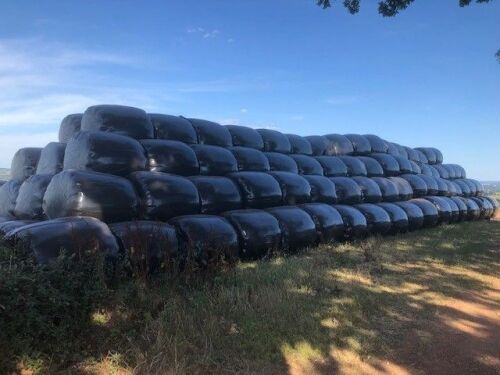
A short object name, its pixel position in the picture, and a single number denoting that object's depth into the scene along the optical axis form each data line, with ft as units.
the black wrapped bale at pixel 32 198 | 23.29
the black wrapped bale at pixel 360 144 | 43.96
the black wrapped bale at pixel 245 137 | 32.50
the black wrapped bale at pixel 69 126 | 27.91
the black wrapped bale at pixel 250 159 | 30.12
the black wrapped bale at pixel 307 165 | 34.99
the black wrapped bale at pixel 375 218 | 34.01
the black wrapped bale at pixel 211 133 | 29.70
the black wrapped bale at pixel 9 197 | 26.66
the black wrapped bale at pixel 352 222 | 31.22
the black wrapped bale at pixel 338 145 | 41.65
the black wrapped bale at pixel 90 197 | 18.86
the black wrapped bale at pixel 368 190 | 37.09
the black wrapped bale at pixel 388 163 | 44.01
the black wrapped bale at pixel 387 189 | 39.45
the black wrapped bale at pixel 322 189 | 31.93
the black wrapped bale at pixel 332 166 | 37.27
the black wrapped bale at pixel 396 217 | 36.75
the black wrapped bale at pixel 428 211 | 42.22
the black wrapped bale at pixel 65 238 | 14.35
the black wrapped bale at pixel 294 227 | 25.76
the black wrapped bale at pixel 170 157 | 24.63
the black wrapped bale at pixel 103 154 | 21.67
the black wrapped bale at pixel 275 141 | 34.96
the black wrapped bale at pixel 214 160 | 27.43
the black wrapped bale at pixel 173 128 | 27.32
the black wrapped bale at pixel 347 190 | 34.50
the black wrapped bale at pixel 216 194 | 24.52
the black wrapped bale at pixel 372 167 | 41.57
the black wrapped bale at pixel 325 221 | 28.63
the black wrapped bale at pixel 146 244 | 17.02
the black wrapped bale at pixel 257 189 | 27.09
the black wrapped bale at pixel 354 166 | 39.40
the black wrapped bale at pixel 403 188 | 41.83
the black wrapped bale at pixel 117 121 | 24.97
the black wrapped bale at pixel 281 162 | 32.55
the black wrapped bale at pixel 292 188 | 29.45
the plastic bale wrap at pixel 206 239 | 19.63
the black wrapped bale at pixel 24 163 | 29.19
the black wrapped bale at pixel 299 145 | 37.63
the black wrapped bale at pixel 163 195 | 21.48
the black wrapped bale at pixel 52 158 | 25.12
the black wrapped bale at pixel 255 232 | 23.26
